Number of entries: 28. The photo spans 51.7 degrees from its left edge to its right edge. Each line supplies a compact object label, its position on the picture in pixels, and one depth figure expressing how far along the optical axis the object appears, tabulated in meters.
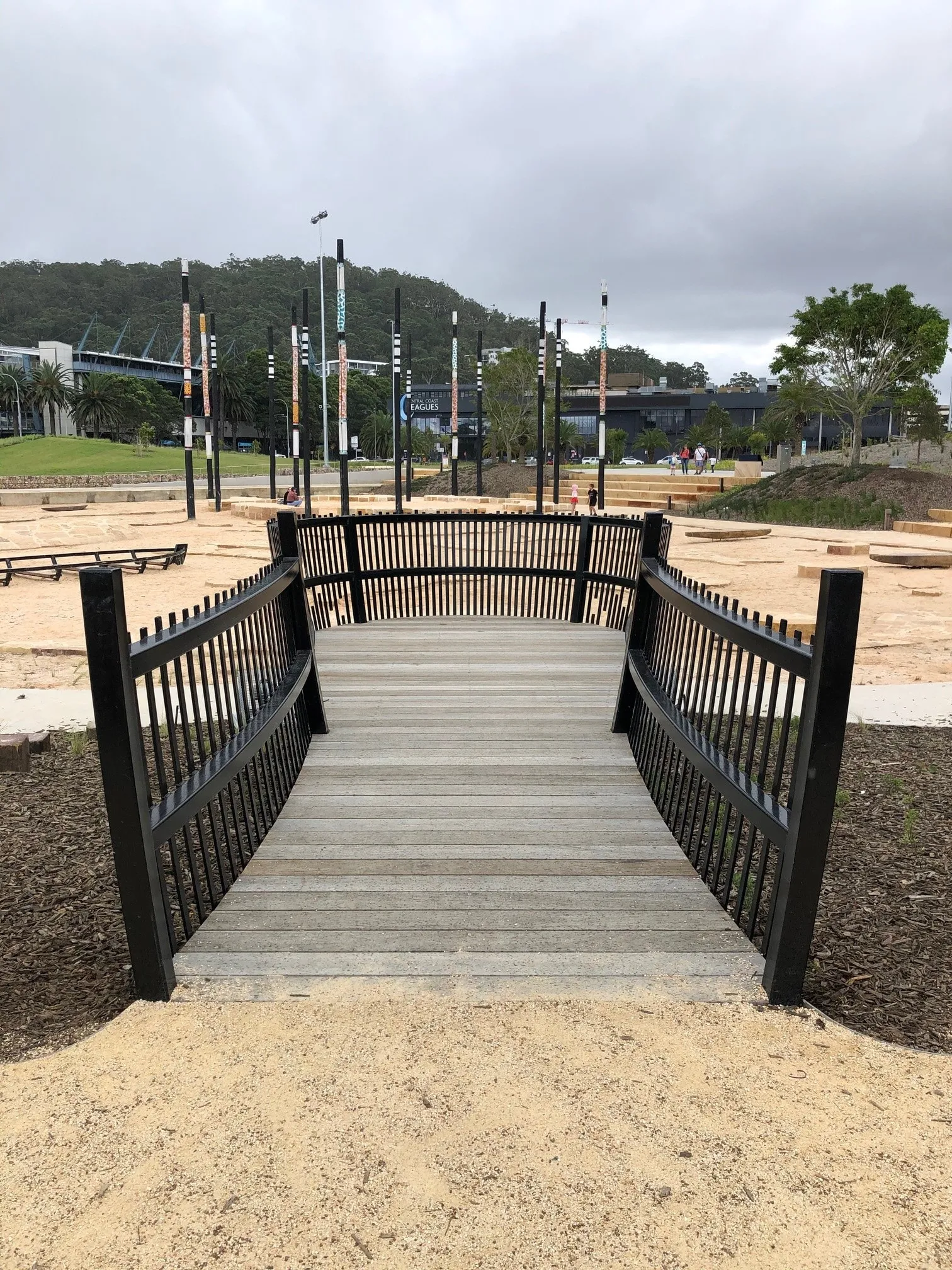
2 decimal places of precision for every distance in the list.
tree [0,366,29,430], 85.94
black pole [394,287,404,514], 25.16
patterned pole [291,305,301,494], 28.68
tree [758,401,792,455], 76.62
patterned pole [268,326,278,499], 33.88
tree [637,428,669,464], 103.19
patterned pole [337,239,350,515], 21.80
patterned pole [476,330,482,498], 34.78
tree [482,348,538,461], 61.15
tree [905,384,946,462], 43.31
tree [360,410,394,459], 101.57
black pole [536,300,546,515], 27.64
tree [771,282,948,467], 36.62
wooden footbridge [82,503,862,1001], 2.84
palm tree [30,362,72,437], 88.94
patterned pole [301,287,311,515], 26.61
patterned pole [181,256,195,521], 27.77
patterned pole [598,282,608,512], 28.22
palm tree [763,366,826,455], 39.62
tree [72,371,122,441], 88.56
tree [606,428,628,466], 96.34
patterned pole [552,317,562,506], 30.67
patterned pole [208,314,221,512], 32.19
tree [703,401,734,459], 94.44
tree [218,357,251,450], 98.06
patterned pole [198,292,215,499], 32.88
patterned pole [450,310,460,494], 37.84
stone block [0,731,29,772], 5.27
